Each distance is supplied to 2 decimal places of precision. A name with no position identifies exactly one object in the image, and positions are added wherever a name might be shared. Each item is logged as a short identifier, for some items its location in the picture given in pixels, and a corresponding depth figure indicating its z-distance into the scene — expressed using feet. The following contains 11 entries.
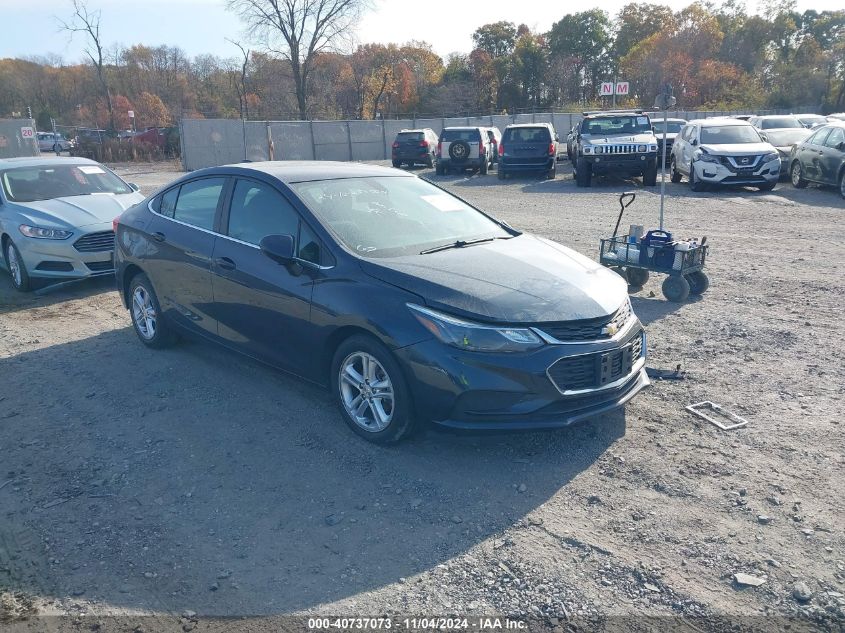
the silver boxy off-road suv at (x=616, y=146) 61.21
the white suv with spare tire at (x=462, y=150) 82.74
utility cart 24.27
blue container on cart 24.35
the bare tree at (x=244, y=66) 170.81
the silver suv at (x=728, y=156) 55.21
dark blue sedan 13.16
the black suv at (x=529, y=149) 74.13
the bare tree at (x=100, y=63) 163.53
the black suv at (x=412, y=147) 95.04
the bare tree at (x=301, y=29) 175.42
